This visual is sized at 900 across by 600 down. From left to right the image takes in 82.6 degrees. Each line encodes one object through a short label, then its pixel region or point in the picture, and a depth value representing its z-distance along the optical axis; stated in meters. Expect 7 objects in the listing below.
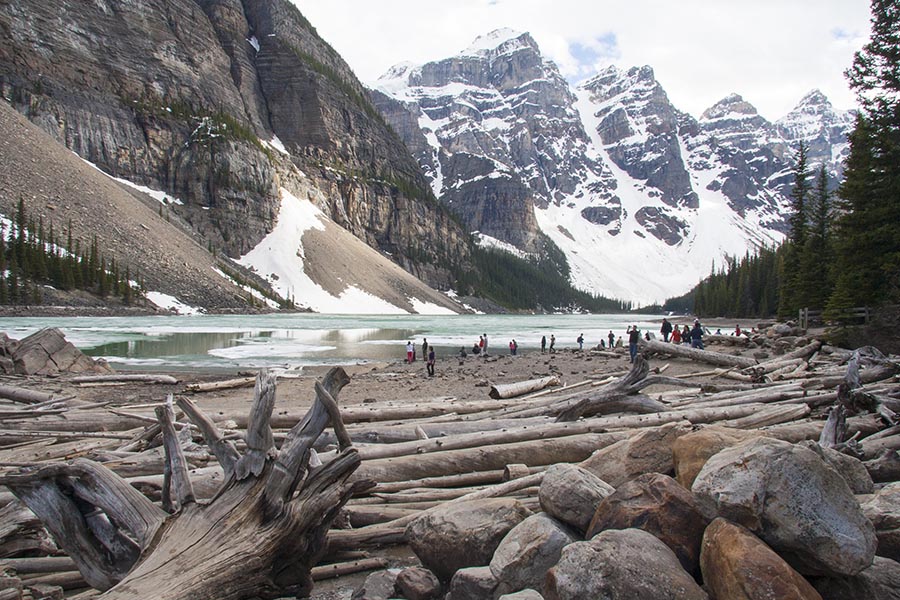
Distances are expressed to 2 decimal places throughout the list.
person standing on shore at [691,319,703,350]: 24.72
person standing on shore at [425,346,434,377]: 23.03
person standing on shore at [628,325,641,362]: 25.24
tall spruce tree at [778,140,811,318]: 42.39
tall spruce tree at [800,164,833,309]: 38.19
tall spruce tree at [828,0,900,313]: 20.67
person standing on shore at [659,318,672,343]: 30.34
